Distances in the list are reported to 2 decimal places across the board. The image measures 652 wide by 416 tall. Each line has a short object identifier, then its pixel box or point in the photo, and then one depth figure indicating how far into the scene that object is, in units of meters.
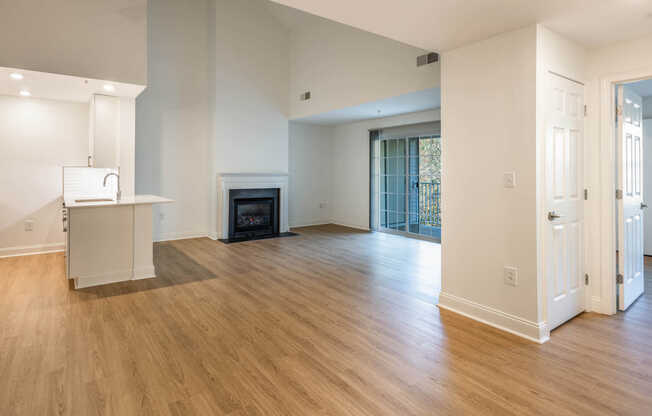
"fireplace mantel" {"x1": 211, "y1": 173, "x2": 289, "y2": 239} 6.64
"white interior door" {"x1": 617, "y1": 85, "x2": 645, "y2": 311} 3.16
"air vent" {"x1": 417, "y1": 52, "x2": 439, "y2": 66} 4.62
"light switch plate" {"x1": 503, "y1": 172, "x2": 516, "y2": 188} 2.77
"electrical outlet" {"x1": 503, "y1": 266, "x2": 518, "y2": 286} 2.78
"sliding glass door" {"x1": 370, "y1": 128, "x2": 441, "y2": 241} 6.84
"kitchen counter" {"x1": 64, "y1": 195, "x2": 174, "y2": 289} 3.83
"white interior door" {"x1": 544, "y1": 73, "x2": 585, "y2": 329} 2.77
